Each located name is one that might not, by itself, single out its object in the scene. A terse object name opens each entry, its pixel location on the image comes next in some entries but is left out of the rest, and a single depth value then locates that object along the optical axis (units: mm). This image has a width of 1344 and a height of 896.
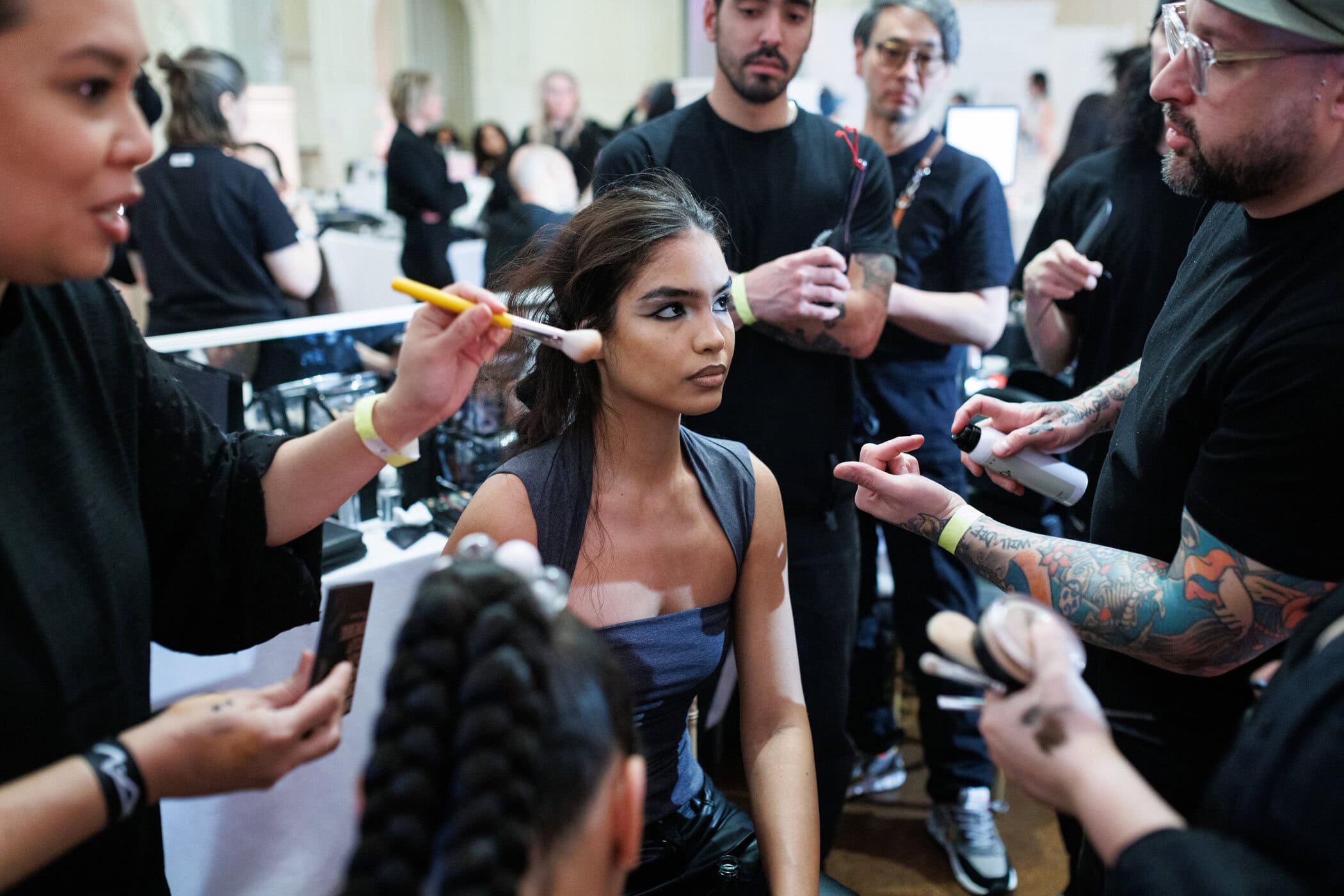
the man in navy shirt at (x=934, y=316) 2422
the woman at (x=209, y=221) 3178
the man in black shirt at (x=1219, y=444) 1042
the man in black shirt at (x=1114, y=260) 2094
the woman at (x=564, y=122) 6699
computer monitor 3627
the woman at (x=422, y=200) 5309
